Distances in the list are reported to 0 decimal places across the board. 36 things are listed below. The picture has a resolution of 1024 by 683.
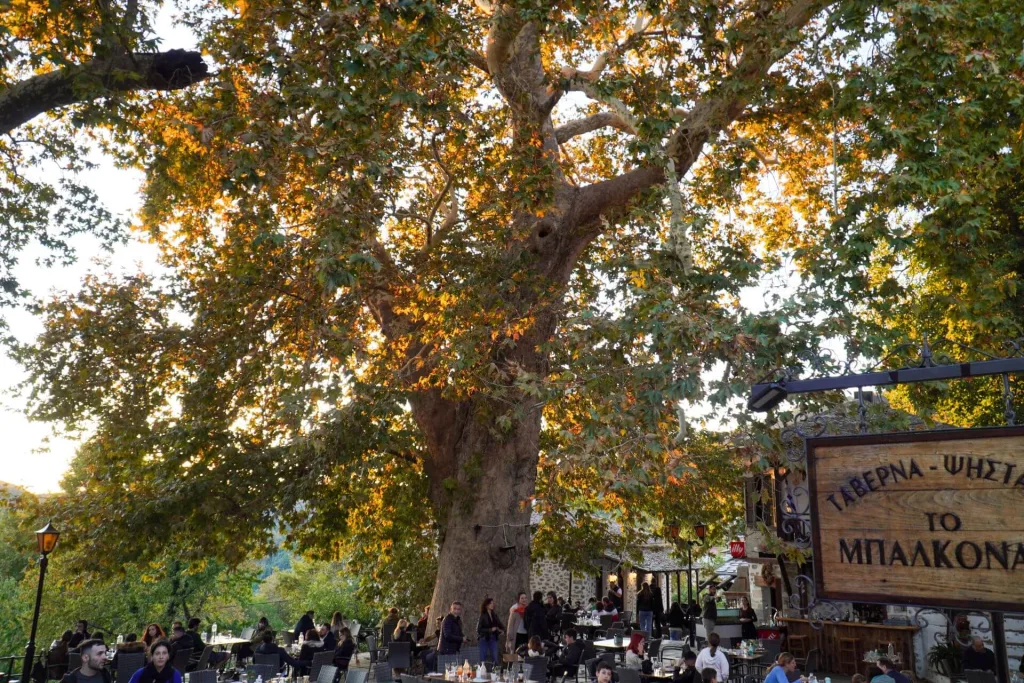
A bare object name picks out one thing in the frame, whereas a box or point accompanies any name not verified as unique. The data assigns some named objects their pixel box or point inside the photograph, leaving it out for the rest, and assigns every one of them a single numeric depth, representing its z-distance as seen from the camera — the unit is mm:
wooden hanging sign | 3521
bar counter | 16078
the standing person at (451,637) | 12695
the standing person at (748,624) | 17969
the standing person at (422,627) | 16908
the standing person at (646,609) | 19562
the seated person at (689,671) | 10703
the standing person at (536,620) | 13797
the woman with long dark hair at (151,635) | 12781
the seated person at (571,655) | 13164
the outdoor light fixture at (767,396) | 4496
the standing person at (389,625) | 17859
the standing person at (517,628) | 13617
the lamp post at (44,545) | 12500
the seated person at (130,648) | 12686
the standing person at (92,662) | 6781
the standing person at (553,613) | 15750
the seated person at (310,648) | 14516
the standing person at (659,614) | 20784
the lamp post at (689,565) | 18691
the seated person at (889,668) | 10031
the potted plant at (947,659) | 14766
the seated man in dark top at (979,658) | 12625
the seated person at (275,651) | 14086
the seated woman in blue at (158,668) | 6785
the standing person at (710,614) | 20469
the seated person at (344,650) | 13766
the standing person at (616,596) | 23953
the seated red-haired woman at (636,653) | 12969
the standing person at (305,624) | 17391
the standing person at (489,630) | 13023
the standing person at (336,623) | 15891
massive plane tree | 9992
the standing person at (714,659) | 11617
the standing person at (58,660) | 13848
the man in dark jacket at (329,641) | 14516
